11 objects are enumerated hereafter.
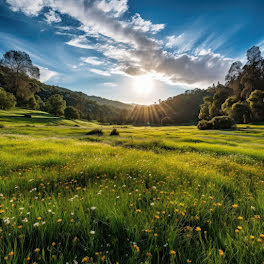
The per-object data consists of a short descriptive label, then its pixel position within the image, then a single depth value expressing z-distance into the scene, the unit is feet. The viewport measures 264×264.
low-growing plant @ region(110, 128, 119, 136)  90.40
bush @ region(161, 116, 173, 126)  338.09
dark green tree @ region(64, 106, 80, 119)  262.88
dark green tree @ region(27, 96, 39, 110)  275.34
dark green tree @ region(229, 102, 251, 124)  173.47
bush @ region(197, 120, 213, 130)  154.61
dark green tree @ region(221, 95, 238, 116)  194.07
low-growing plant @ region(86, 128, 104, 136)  94.63
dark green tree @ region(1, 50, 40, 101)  209.67
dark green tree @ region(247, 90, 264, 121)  166.22
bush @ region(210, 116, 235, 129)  143.66
